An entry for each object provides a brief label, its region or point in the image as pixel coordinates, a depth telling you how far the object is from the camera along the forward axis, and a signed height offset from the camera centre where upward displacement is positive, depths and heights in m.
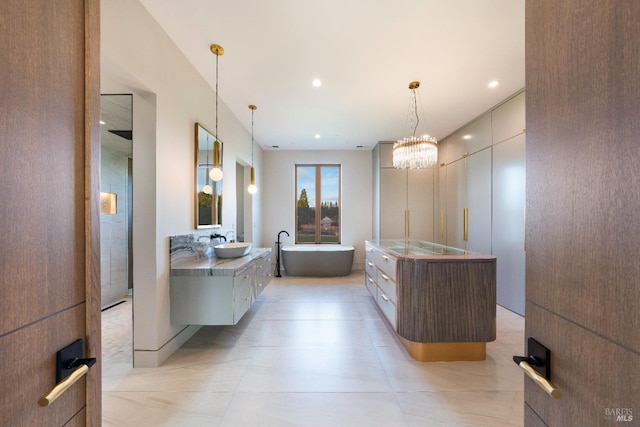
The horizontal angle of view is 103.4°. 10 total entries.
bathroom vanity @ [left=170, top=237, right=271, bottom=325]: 2.40 -0.78
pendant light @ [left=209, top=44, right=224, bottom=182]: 2.51 +0.75
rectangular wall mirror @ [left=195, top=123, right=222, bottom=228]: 2.91 +0.39
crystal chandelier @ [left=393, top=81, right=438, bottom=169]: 3.43 +0.84
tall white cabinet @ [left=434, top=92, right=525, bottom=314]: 3.43 +0.31
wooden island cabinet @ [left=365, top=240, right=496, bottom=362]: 2.28 -0.85
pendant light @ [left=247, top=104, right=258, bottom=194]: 3.89 +0.58
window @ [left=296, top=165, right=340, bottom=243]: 6.53 +0.26
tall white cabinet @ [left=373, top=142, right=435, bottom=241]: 5.75 +0.33
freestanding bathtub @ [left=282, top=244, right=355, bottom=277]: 5.61 -1.11
